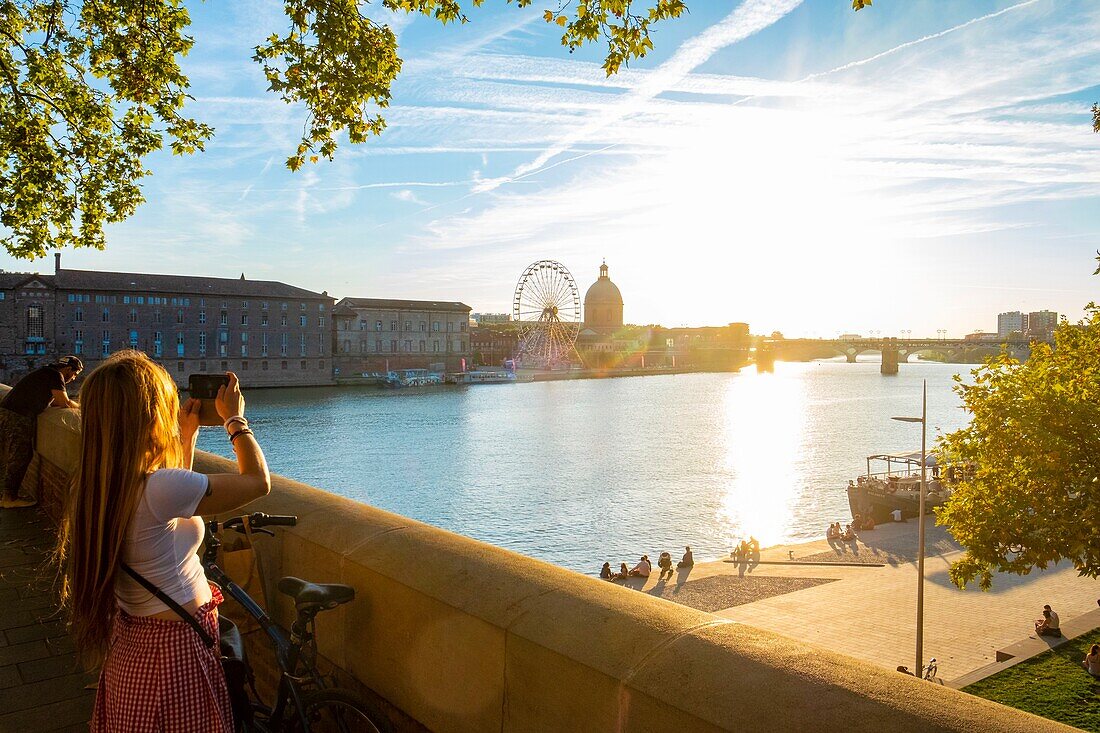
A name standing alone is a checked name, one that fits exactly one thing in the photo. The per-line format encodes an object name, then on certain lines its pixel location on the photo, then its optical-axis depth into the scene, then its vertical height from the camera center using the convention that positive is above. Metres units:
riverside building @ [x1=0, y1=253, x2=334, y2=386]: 83.62 +2.41
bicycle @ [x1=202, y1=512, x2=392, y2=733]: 2.89 -1.32
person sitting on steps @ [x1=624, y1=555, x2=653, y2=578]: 28.06 -7.95
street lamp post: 19.28 -6.70
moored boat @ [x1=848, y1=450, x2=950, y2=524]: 41.47 -7.56
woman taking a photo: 2.43 -0.67
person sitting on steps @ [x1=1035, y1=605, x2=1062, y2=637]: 19.22 -6.65
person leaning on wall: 8.33 -0.83
